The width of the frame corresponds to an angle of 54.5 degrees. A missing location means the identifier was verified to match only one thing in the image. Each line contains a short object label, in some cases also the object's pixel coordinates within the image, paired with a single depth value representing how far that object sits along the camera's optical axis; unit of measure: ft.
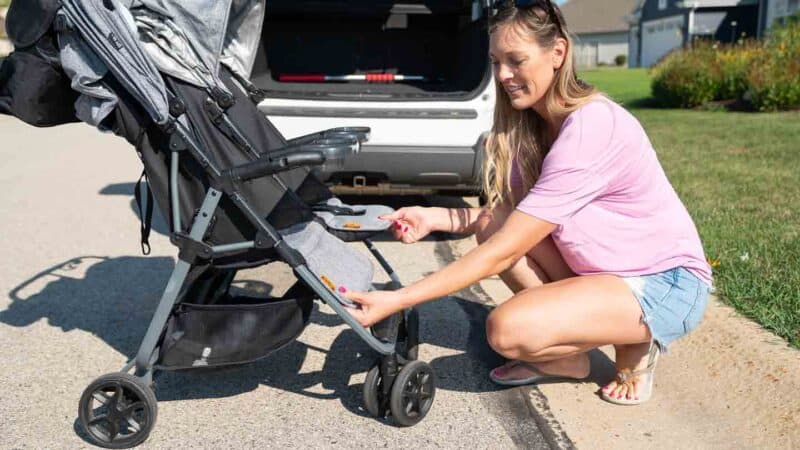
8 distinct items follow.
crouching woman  9.28
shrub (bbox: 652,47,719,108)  50.80
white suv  17.39
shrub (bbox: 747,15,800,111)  44.52
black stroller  9.18
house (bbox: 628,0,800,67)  109.91
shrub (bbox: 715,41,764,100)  49.08
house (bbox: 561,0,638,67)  198.70
